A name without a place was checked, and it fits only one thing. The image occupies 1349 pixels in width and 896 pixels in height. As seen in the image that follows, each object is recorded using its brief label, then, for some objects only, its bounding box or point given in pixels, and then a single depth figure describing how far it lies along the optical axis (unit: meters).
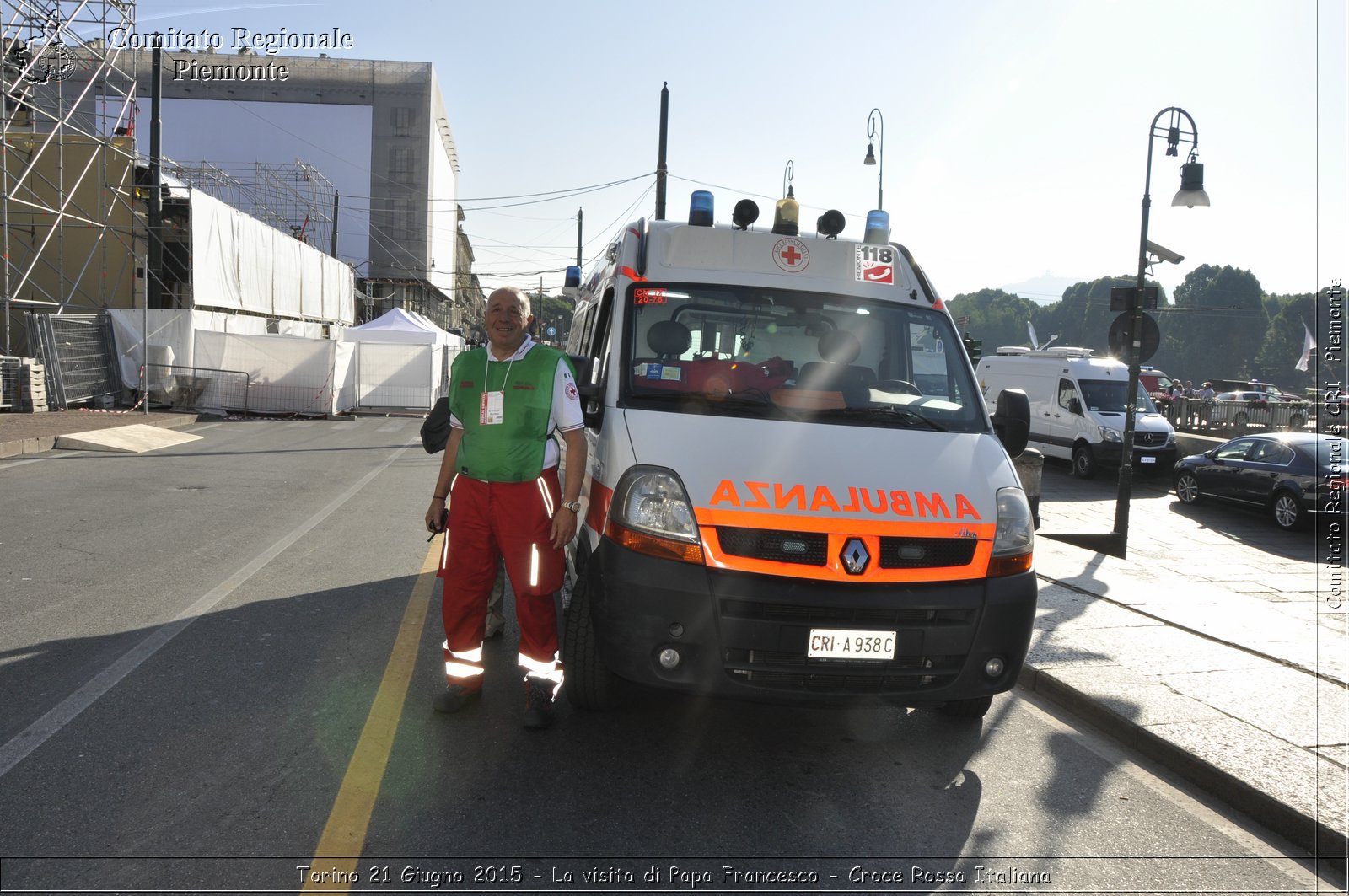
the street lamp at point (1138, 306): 11.95
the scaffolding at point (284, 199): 47.25
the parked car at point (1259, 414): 24.80
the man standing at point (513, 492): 4.12
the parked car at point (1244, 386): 55.44
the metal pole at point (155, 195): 22.47
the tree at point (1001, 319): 150.12
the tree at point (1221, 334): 101.12
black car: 14.05
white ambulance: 3.63
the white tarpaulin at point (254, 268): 27.33
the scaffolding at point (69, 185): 22.08
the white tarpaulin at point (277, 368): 23.64
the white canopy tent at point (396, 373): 26.73
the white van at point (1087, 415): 19.50
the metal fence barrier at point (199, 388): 22.95
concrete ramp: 14.52
